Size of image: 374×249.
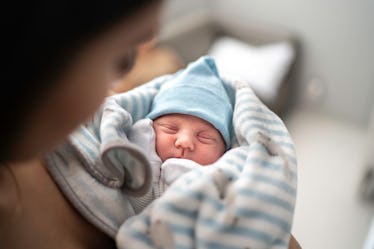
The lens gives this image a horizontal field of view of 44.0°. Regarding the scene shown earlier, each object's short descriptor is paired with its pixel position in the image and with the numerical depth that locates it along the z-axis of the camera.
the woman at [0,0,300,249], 0.35
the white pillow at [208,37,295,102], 2.37
